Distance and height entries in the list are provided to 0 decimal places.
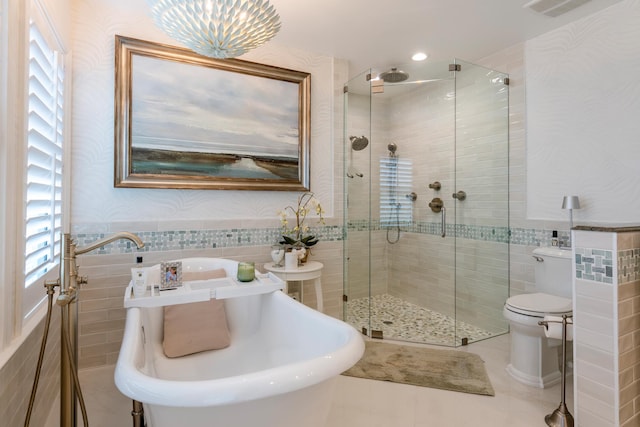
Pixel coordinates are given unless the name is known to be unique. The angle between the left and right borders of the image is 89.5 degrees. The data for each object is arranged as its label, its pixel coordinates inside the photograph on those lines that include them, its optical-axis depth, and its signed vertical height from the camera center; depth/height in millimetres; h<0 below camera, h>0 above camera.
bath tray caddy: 1621 -403
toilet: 2078 -809
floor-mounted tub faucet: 1248 -443
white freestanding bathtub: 906 -578
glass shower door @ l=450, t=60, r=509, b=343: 3006 +213
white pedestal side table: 2578 -459
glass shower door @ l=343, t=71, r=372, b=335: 3193 +171
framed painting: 2338 +757
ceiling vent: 2240 +1496
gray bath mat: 2131 -1093
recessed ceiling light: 3122 +1576
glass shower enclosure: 3018 +144
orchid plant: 2827 -18
